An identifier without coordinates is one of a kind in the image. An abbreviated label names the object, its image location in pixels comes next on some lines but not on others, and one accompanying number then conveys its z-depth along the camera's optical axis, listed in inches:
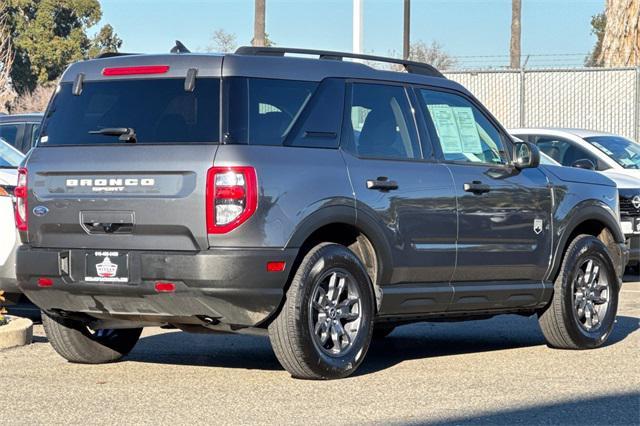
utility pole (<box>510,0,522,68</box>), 1711.4
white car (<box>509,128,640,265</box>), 690.2
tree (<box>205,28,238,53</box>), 2453.2
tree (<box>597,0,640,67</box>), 1366.9
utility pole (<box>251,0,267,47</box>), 1307.8
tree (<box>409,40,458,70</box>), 2620.8
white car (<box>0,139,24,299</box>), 417.1
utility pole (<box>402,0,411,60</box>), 1518.2
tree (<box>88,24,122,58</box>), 2746.1
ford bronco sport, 320.8
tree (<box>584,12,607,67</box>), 2767.2
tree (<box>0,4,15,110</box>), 1899.6
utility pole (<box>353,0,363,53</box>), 889.5
